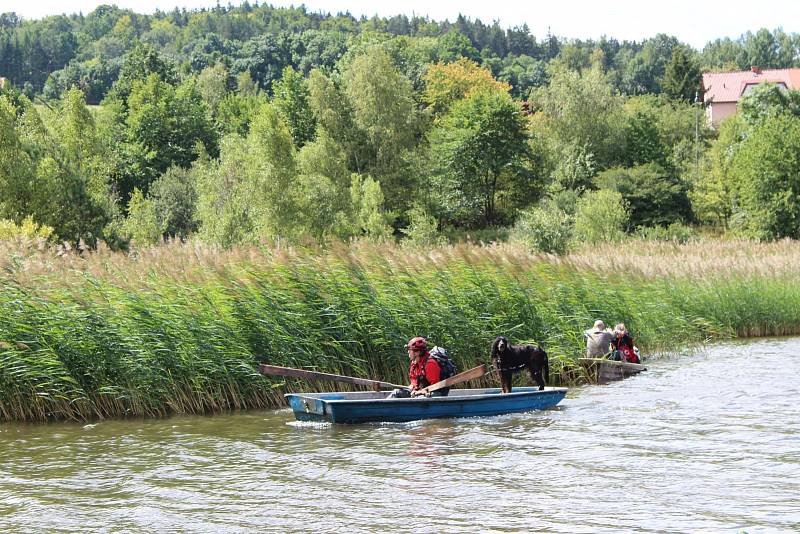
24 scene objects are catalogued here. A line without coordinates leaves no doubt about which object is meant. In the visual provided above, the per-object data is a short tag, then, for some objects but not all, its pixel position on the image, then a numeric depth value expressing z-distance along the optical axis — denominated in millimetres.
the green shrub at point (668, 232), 59300
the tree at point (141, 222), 52916
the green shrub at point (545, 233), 42938
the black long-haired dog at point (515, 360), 19047
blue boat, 17469
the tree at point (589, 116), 79000
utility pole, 80750
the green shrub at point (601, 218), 56844
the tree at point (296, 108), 81625
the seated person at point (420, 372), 18188
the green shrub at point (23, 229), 29328
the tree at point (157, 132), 75744
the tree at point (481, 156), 76062
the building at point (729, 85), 128375
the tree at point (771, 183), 61219
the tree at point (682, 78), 112438
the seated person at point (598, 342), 22438
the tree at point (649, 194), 67625
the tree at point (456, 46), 177962
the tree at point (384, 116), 74875
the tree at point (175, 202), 63084
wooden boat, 22269
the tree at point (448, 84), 98438
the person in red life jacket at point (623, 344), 22828
